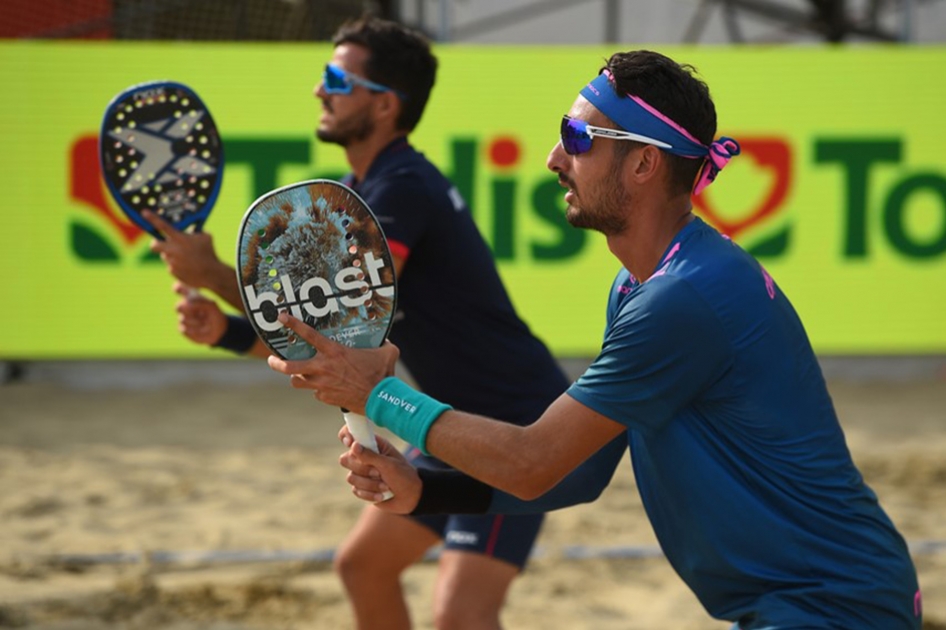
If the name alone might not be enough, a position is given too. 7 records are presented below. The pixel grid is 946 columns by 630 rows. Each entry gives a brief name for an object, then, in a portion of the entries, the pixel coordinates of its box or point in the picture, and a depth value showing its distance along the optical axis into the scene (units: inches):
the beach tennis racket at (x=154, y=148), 294.2
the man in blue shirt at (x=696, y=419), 180.7
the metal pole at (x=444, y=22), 666.2
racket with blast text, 188.4
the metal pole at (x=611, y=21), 909.8
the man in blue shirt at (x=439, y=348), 285.9
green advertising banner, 627.2
